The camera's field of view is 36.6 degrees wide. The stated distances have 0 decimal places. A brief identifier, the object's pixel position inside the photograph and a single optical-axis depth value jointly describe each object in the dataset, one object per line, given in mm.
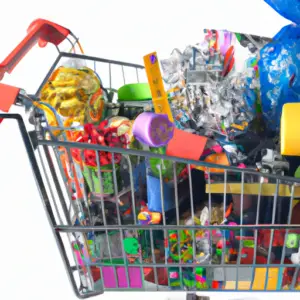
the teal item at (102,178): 818
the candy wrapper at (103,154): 800
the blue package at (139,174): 877
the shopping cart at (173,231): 814
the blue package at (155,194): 837
